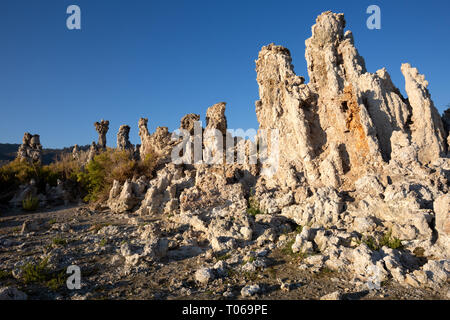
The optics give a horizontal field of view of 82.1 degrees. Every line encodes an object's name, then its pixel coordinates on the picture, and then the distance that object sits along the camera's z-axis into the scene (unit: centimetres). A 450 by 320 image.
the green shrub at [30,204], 1277
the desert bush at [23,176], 1502
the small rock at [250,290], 484
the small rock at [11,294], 463
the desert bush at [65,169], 1640
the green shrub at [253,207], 935
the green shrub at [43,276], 539
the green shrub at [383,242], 625
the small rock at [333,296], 449
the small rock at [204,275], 536
